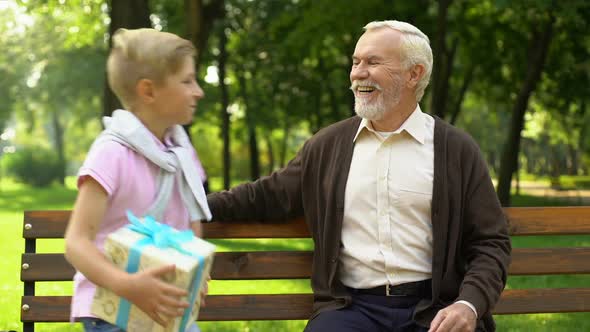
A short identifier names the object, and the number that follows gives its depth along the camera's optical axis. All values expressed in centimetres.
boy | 269
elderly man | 391
